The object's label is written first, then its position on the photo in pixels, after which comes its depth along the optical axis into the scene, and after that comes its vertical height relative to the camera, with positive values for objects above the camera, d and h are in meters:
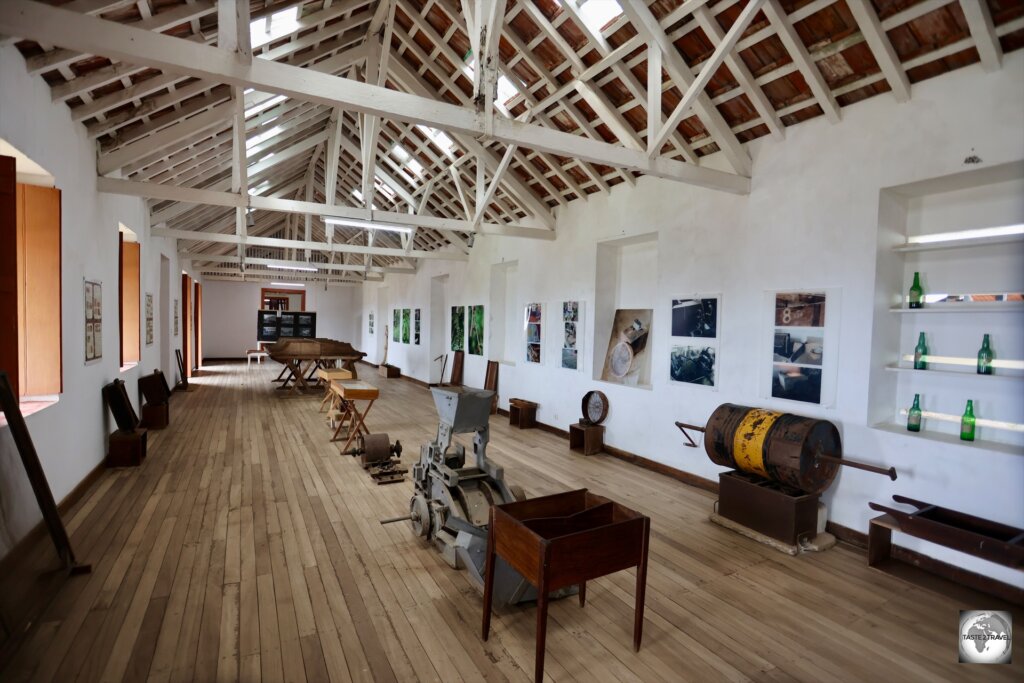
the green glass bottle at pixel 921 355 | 3.95 -0.18
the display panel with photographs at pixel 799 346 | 4.39 -0.15
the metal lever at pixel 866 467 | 3.69 -1.05
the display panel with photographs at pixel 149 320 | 8.27 -0.16
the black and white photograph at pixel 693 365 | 5.43 -0.45
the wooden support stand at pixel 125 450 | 5.62 -1.64
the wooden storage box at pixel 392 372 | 15.03 -1.69
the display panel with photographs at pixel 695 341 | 5.38 -0.17
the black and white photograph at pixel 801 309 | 4.39 +0.19
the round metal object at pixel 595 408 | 6.89 -1.21
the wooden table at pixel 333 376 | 8.48 -1.07
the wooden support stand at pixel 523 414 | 8.38 -1.60
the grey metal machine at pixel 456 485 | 3.57 -1.33
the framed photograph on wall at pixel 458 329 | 11.47 -0.22
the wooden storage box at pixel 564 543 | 2.30 -1.14
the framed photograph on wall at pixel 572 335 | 7.44 -0.18
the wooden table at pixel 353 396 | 6.73 -1.11
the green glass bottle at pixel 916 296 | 3.97 +0.31
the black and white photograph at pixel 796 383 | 4.40 -0.50
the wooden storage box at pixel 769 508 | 3.96 -1.53
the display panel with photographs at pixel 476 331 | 10.58 -0.24
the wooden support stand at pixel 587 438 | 6.76 -1.63
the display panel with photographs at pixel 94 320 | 5.03 -0.12
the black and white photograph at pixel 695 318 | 5.38 +0.10
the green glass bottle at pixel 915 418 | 3.87 -0.68
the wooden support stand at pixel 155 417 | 7.46 -1.65
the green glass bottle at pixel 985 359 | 3.54 -0.18
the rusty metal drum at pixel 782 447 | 3.99 -1.01
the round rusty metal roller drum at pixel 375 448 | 5.77 -1.57
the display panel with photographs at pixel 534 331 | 8.42 -0.16
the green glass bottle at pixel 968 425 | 3.58 -0.67
